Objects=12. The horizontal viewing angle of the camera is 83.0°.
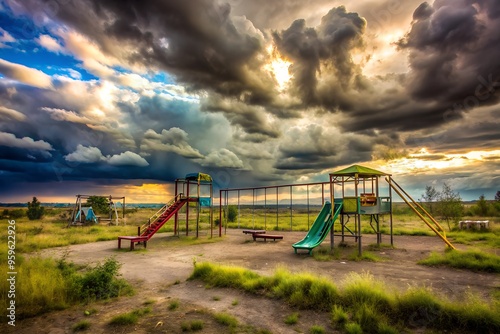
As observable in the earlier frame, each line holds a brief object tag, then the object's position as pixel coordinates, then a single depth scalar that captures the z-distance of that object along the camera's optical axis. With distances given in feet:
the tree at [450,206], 82.23
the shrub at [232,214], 140.87
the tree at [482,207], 130.60
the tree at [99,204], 157.70
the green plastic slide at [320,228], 48.03
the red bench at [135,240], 54.54
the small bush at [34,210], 141.38
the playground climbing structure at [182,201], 67.56
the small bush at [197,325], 19.52
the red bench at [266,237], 63.00
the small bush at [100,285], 26.05
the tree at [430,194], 90.33
